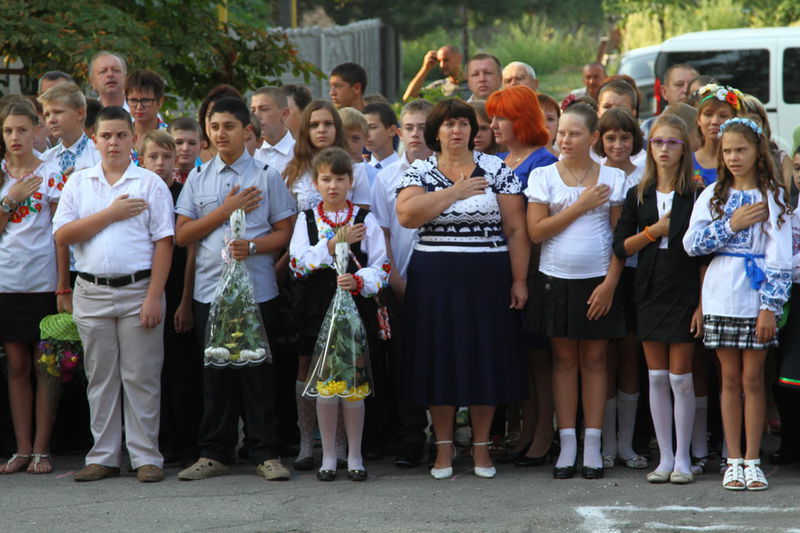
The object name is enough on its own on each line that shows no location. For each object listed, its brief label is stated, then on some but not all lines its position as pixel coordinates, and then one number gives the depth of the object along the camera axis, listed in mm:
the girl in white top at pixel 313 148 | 13742
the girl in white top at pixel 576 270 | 12859
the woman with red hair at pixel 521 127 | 13648
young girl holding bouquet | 12891
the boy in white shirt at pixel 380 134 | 16016
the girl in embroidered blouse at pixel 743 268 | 12180
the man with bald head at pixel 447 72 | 22578
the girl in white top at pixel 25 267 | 13648
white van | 31109
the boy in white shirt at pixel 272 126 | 15570
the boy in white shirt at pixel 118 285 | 12922
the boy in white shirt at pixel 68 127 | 14281
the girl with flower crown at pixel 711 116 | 13445
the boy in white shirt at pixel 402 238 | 13852
